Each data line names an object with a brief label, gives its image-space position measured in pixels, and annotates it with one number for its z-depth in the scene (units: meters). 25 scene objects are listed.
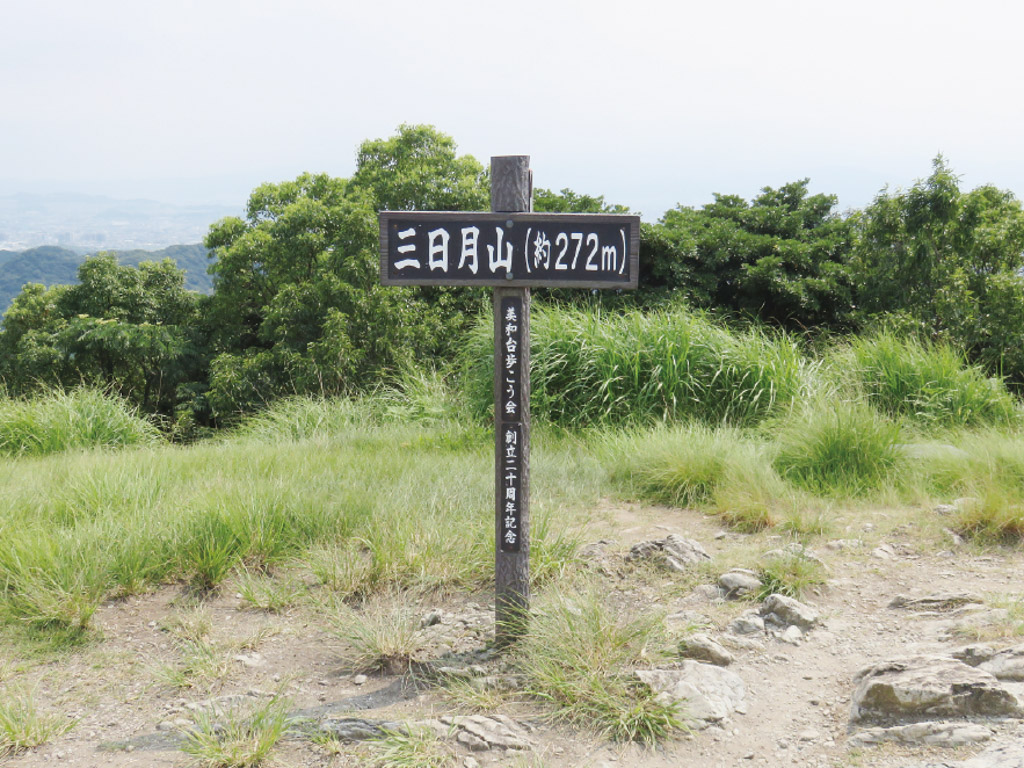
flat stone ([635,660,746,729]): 2.99
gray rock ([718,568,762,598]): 3.95
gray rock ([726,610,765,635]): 3.63
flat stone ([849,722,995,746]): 2.74
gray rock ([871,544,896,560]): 4.47
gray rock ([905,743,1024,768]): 2.54
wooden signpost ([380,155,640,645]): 3.24
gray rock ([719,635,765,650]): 3.50
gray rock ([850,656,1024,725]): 2.86
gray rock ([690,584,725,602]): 3.94
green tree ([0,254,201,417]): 17.09
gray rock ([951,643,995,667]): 3.20
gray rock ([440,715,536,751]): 2.83
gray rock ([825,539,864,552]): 4.59
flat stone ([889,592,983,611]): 3.86
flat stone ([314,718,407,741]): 2.89
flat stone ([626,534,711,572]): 4.25
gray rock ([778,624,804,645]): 3.56
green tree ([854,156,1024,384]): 9.26
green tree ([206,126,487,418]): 11.69
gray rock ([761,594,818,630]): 3.70
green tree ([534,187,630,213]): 13.08
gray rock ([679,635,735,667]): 3.35
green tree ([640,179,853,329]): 11.98
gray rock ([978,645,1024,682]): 3.06
